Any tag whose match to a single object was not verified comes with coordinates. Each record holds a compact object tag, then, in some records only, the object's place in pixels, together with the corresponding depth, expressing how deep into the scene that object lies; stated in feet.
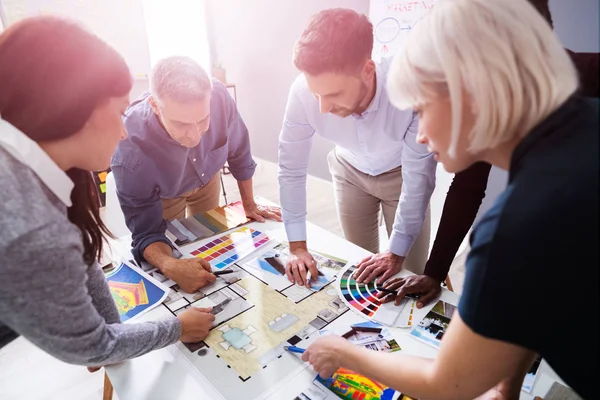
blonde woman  1.41
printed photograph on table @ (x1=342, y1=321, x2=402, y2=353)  2.95
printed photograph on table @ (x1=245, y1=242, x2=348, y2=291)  3.82
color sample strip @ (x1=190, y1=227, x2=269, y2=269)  4.15
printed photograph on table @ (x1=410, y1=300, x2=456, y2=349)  3.00
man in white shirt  3.50
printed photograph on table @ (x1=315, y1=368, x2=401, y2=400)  2.54
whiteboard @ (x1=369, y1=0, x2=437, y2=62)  8.21
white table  2.62
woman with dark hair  1.89
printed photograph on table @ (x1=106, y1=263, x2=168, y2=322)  3.44
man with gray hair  3.99
